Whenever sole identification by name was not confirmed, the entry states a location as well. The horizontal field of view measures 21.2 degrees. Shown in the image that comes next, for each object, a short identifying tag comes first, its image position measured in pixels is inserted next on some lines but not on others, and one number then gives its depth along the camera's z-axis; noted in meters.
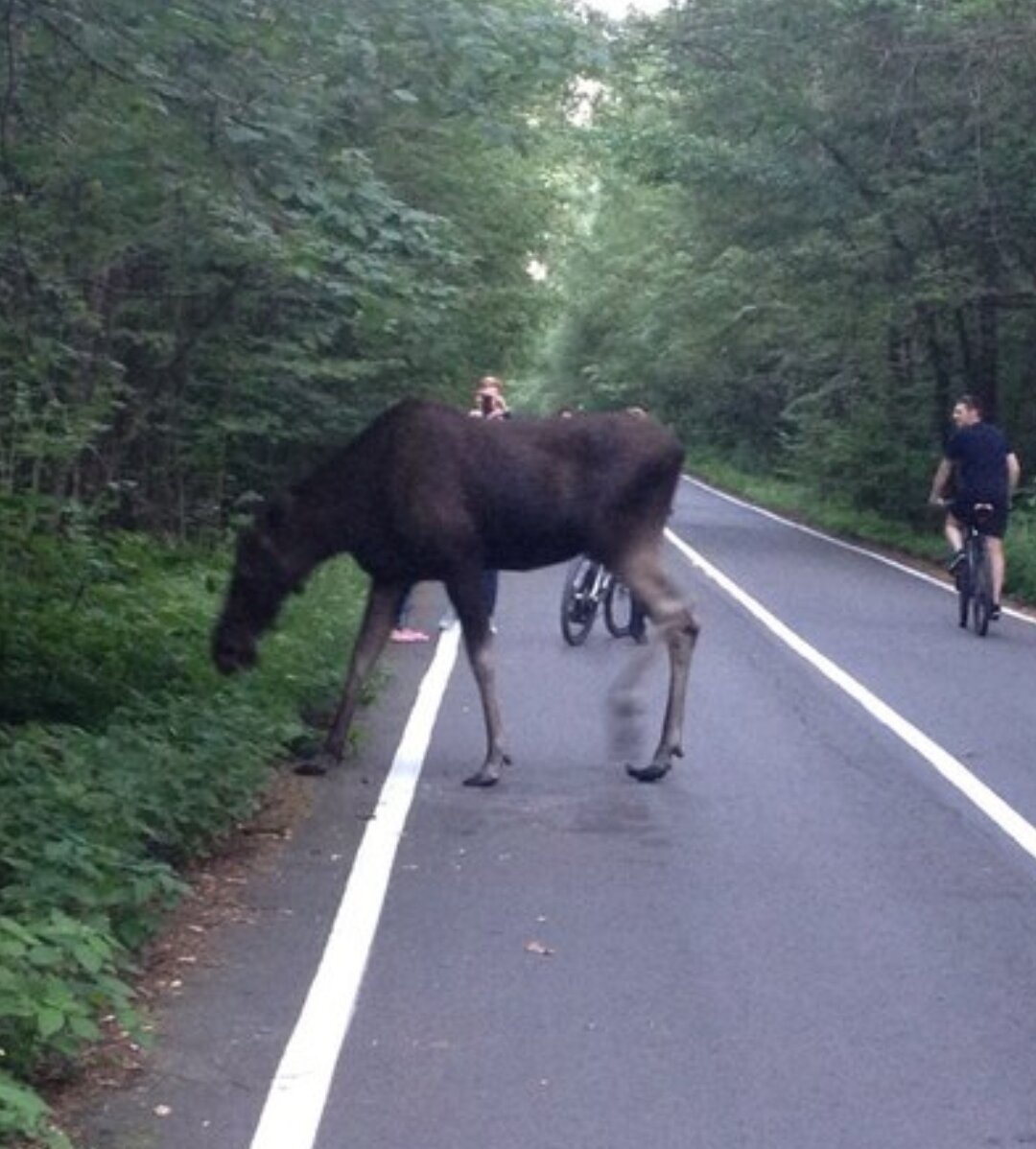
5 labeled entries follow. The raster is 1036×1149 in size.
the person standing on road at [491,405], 20.17
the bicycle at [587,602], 21.34
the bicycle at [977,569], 23.78
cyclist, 23.80
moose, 14.36
